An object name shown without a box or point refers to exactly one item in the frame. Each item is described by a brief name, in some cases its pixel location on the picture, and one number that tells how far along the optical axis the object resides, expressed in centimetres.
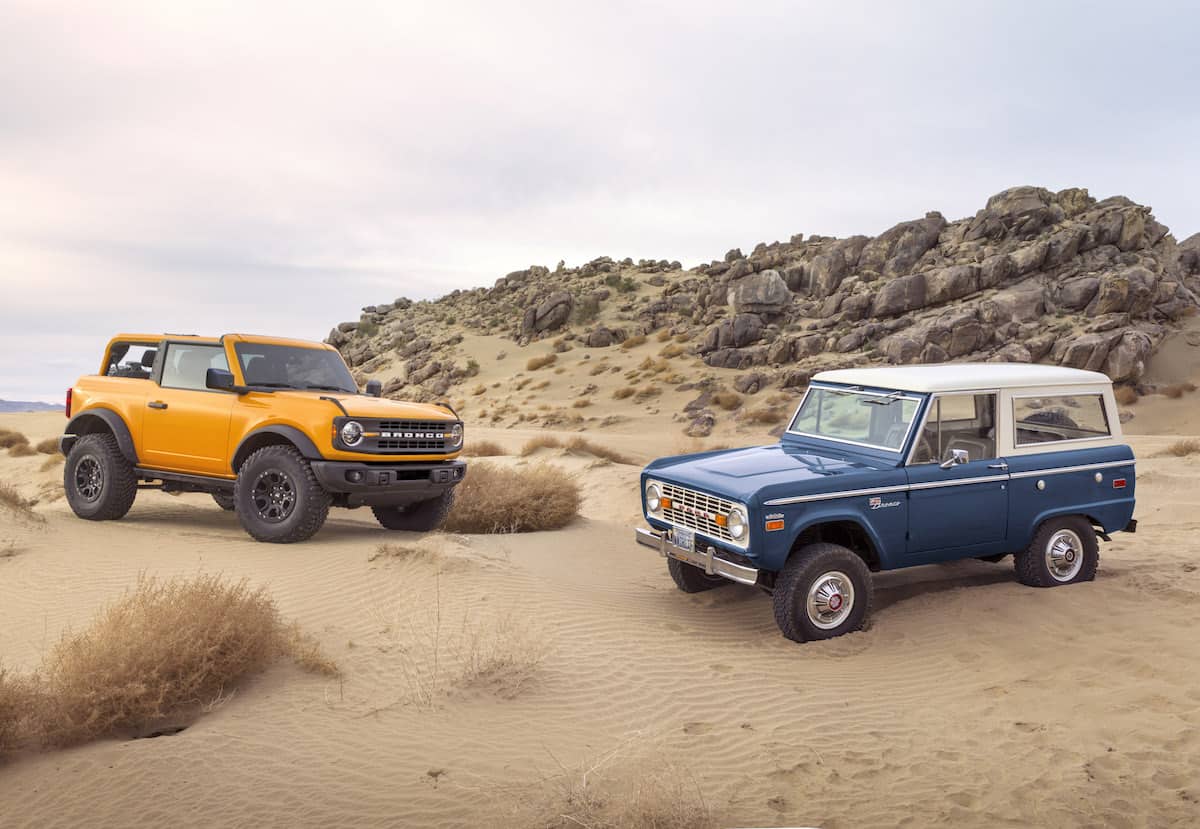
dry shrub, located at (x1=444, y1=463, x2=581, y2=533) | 1238
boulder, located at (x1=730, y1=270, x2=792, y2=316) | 3875
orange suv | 979
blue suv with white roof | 720
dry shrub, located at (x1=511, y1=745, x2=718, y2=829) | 430
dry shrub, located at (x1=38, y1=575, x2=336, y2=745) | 532
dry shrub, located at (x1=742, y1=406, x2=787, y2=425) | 2809
